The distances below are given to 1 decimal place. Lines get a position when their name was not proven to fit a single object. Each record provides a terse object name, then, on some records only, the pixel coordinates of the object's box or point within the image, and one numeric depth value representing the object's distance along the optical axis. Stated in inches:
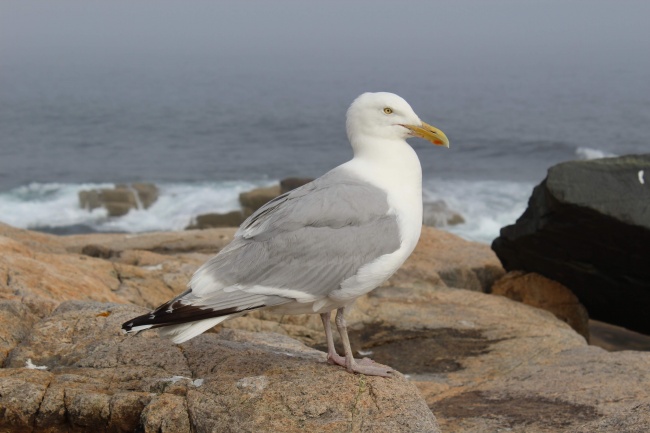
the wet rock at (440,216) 875.4
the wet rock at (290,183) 896.9
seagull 176.1
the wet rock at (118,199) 958.4
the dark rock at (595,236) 366.6
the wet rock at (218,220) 851.4
